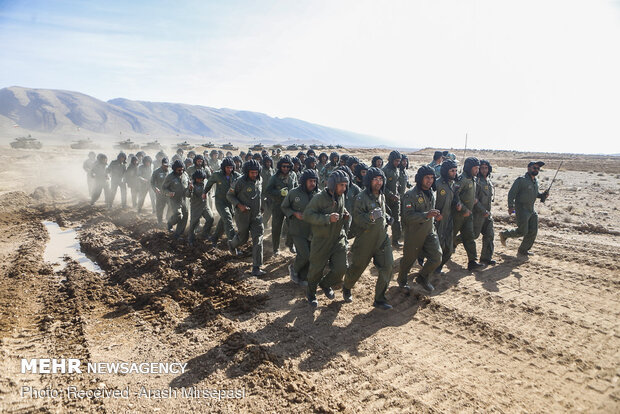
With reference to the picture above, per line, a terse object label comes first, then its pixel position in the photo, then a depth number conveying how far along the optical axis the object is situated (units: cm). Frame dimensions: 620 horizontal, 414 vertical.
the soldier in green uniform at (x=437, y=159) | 1037
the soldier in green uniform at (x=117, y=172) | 1411
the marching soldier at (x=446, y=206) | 673
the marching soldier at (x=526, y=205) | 809
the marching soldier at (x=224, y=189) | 841
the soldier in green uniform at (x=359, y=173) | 816
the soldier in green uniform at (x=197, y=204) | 942
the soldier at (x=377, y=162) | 920
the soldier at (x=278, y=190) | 820
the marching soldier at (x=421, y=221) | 589
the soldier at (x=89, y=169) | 1662
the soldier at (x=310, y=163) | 961
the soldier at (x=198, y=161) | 1034
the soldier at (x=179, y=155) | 1614
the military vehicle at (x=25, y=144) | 4216
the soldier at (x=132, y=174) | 1397
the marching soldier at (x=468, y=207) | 729
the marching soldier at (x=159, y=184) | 1124
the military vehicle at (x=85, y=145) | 4688
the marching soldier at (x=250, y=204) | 732
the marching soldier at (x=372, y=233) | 528
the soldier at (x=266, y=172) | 1022
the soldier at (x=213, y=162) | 1628
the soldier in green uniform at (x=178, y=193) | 983
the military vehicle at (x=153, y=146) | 4947
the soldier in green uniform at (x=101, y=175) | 1456
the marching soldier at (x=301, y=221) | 638
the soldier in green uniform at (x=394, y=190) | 907
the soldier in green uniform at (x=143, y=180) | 1380
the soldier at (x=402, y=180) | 980
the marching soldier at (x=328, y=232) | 540
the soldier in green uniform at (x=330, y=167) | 1009
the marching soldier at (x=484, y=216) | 773
